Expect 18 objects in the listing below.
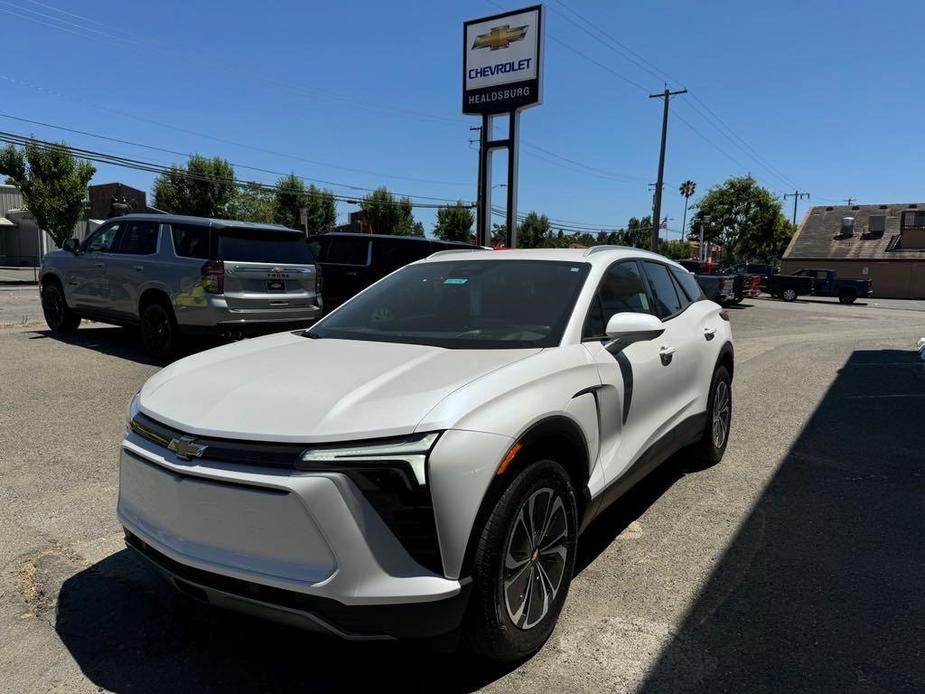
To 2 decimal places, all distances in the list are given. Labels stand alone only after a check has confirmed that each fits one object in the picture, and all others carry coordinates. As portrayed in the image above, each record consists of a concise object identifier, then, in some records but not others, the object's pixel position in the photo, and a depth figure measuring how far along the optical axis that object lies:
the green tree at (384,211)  50.16
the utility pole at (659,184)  39.22
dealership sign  18.09
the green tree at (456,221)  55.16
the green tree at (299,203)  47.47
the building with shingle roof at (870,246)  49.22
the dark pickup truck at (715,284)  24.86
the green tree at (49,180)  33.59
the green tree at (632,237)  95.06
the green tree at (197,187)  42.53
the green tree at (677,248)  97.19
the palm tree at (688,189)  102.25
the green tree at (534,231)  61.81
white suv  2.13
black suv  11.28
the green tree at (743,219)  59.62
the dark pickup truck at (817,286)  35.53
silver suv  8.17
